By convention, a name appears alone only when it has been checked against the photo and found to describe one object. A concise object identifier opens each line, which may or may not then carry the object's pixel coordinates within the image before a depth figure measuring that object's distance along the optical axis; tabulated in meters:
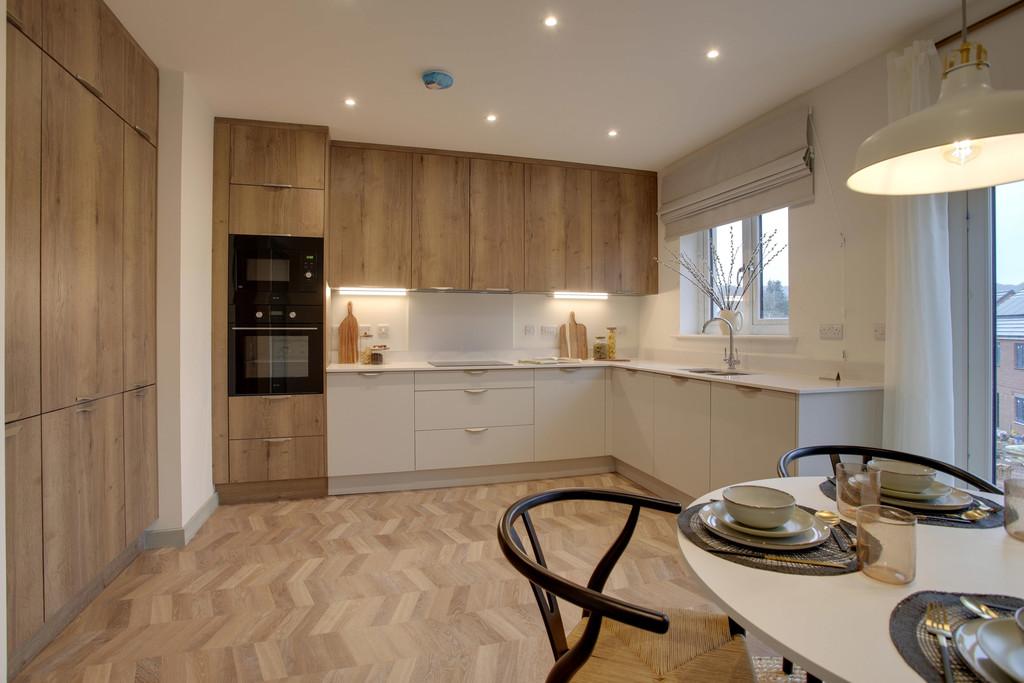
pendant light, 0.89
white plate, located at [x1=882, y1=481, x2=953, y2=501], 1.13
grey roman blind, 3.01
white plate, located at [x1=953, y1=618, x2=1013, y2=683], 0.59
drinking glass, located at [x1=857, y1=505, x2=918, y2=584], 0.81
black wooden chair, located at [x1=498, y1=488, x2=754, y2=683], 0.84
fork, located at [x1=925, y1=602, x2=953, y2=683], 0.62
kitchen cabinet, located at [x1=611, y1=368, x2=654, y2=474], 3.51
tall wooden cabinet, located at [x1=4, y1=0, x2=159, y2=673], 1.65
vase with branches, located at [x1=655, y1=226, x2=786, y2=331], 3.48
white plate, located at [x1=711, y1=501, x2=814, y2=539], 0.96
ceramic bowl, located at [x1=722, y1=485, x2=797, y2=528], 0.96
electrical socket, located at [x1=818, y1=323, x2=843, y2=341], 2.83
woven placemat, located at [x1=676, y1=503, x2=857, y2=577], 0.86
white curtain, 2.21
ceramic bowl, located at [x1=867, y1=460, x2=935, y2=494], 1.14
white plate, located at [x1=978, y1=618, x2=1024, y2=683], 0.59
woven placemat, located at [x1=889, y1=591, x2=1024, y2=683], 0.61
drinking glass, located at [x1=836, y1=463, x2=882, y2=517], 0.99
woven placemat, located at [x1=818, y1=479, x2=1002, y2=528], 1.03
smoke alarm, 2.75
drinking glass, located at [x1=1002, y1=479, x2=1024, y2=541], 0.97
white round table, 0.64
